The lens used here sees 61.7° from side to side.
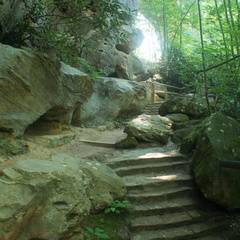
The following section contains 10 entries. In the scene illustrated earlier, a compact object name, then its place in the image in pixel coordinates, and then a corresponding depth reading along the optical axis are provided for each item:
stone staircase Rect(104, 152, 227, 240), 3.08
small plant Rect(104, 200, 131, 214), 2.97
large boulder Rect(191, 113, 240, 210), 3.27
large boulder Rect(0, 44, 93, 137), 3.94
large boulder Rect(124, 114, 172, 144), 5.71
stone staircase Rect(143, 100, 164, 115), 10.13
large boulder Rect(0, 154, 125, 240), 1.98
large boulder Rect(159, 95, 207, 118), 8.03
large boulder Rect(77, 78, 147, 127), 7.67
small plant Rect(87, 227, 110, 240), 2.42
